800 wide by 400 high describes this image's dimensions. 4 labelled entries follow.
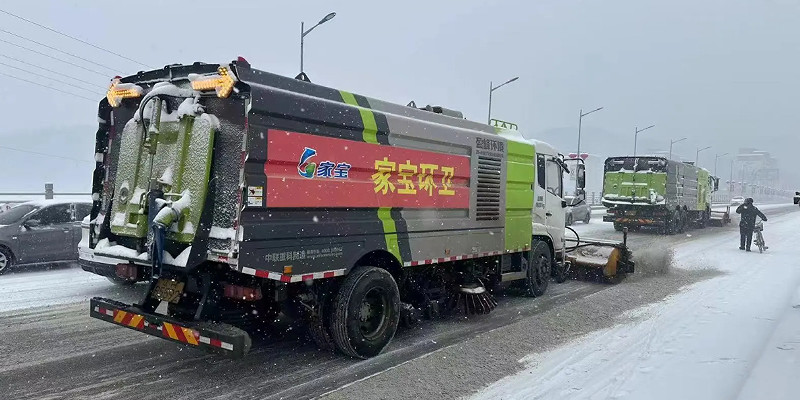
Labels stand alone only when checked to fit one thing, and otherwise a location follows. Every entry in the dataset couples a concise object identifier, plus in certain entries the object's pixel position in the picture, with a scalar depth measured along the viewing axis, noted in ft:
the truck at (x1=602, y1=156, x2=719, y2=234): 73.26
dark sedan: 33.55
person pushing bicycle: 55.72
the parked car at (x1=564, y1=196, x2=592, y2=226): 85.33
